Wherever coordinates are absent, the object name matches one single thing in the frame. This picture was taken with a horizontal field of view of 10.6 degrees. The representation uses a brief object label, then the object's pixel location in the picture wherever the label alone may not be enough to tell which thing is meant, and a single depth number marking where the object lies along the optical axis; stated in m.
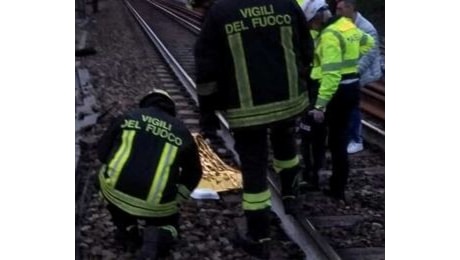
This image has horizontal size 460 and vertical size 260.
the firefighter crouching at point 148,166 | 9.09
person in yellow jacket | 9.54
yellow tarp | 9.65
